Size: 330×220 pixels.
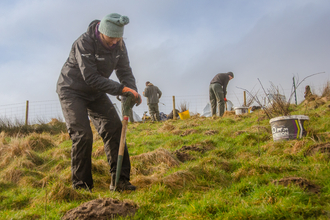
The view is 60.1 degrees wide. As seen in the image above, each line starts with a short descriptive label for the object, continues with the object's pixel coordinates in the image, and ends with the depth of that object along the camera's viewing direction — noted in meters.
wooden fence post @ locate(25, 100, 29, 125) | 14.39
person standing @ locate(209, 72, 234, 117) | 10.02
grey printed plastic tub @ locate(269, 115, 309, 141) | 4.82
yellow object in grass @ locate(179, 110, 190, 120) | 12.06
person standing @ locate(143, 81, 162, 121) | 12.16
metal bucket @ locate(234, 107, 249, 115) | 10.37
